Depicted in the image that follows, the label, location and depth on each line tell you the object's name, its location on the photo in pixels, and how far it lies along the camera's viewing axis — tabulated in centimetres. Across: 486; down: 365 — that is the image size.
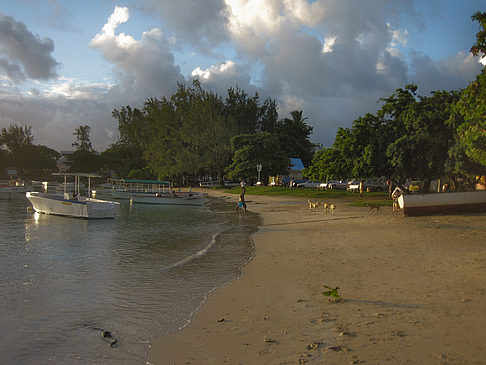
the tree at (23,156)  10394
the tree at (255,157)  5781
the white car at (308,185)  5472
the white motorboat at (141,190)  4097
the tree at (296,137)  7741
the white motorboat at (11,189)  5151
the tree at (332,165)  3030
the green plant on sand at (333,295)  695
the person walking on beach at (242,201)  2737
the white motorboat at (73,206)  2456
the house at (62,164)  13369
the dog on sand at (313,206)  2697
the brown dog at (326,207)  2514
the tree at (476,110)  1354
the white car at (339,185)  5283
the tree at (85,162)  10131
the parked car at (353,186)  4566
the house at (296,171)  6994
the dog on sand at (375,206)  2198
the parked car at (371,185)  4641
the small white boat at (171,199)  3745
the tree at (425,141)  2408
